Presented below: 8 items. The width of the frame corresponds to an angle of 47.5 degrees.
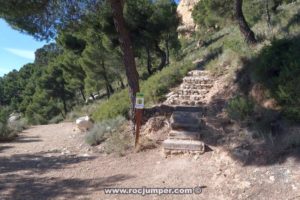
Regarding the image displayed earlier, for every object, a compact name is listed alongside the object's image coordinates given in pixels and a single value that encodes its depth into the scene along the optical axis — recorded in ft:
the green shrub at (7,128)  38.96
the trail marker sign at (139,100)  25.07
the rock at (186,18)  160.10
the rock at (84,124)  39.34
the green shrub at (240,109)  23.65
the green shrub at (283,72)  20.25
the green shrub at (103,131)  30.37
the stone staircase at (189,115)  23.58
